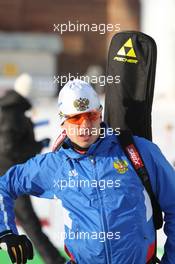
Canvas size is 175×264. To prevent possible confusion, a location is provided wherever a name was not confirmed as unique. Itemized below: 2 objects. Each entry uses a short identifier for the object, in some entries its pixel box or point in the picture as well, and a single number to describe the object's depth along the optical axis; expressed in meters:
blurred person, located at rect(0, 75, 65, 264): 12.89
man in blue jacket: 7.43
